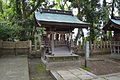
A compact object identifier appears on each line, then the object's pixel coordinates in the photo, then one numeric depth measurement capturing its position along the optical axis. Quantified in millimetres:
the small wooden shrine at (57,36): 5469
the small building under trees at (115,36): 7370
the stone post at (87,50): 5210
